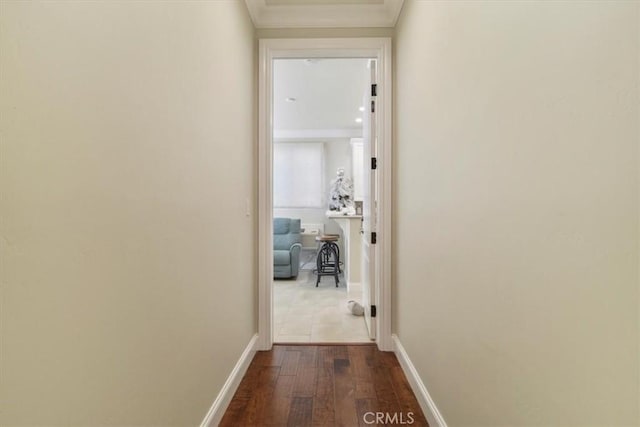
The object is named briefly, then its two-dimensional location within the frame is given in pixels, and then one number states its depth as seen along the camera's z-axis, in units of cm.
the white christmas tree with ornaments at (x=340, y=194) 562
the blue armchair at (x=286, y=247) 481
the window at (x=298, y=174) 654
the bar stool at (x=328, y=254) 459
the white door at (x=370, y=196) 251
